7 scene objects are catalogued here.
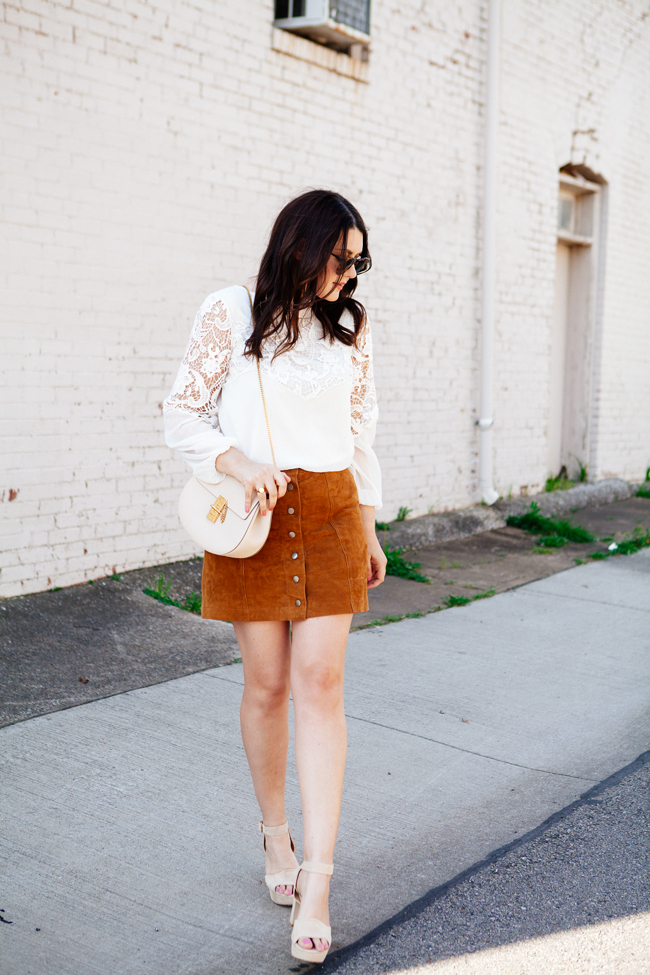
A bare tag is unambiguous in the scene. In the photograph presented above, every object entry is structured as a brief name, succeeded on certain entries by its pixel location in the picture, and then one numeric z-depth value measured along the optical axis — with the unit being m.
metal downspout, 8.10
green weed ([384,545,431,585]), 6.36
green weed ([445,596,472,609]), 5.76
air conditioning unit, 6.22
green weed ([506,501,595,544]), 7.97
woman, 2.38
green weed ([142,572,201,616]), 5.22
